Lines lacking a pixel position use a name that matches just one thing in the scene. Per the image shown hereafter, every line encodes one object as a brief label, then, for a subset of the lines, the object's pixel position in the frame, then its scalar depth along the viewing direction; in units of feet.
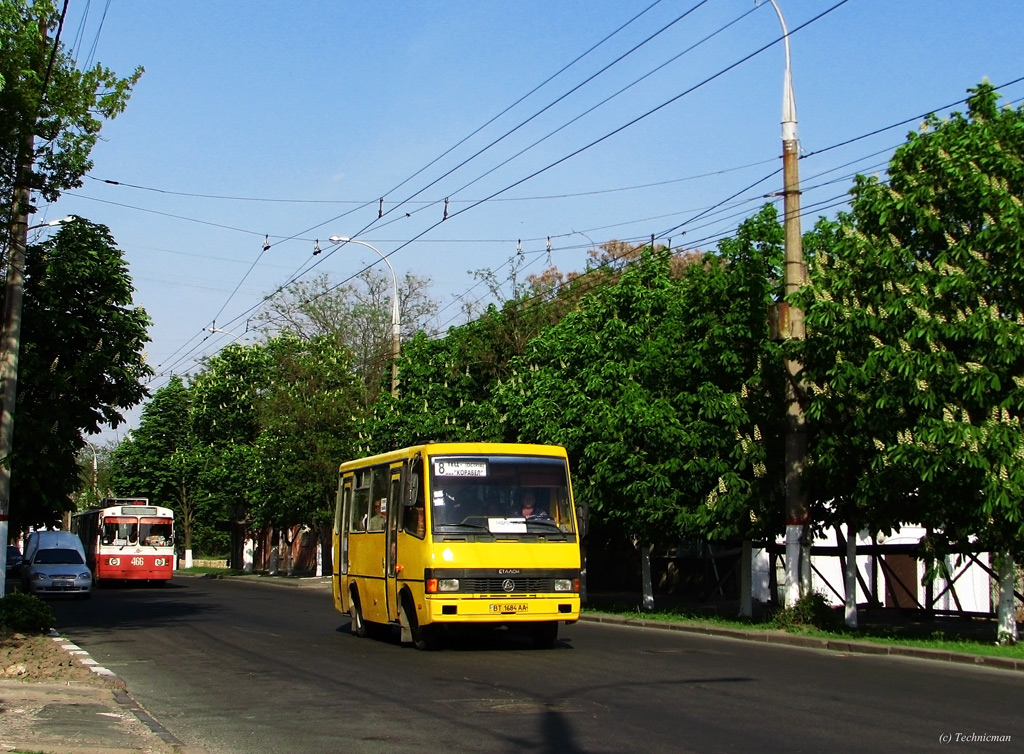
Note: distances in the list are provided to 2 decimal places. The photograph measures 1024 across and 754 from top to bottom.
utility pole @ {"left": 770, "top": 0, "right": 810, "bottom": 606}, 69.31
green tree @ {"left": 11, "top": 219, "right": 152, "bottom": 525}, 80.33
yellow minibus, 55.62
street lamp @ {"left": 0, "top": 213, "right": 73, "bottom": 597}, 70.74
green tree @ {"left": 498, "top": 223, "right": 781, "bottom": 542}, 75.82
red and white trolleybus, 153.69
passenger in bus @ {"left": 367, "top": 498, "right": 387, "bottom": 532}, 63.31
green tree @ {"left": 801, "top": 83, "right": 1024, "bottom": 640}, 54.95
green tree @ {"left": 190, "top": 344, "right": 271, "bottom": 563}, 207.92
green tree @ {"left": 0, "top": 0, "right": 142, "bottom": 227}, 56.34
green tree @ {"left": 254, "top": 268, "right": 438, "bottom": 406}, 210.79
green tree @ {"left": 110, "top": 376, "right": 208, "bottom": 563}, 256.73
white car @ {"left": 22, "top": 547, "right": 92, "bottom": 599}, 115.96
